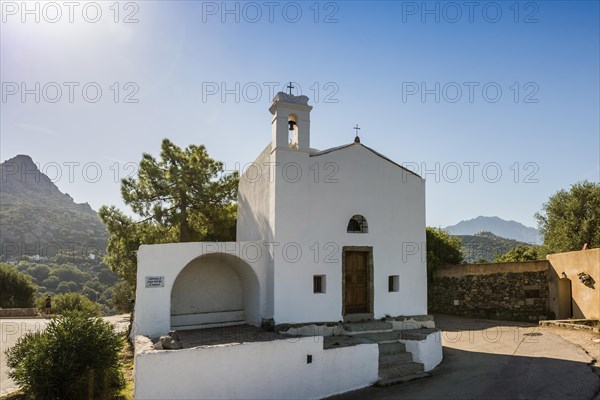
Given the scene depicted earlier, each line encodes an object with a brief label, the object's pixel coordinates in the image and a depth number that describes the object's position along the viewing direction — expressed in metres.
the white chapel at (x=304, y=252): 11.45
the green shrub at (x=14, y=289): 31.02
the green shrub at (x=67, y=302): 23.39
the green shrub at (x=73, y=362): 8.48
